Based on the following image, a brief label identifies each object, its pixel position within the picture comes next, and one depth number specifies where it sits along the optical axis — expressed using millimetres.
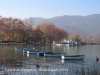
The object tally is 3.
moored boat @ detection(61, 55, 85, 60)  35181
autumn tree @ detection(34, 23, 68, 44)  101312
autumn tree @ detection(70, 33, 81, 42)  125188
